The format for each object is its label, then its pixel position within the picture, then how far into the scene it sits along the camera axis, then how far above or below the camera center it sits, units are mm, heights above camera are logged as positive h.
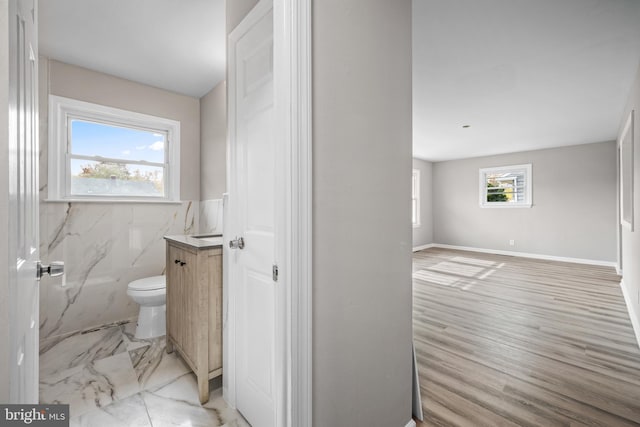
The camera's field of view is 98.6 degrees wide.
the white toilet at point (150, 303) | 2303 -785
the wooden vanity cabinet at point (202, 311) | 1624 -597
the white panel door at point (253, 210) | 1338 +16
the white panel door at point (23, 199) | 587 +38
